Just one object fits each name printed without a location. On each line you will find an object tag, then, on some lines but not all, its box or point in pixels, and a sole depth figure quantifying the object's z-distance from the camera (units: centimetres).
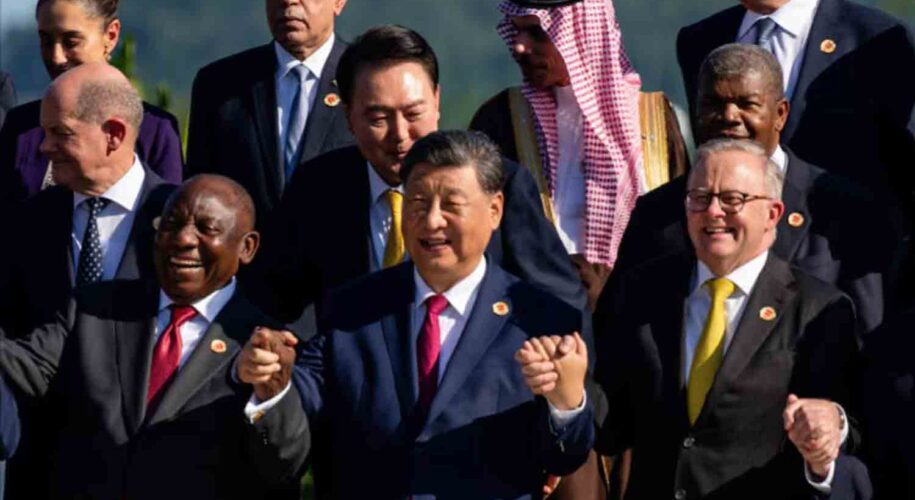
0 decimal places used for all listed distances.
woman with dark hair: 1852
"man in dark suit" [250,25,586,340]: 1731
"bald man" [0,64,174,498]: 1714
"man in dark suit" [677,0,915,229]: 1814
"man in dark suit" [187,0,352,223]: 1827
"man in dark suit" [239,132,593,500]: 1570
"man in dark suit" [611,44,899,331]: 1711
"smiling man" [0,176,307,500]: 1616
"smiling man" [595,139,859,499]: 1587
